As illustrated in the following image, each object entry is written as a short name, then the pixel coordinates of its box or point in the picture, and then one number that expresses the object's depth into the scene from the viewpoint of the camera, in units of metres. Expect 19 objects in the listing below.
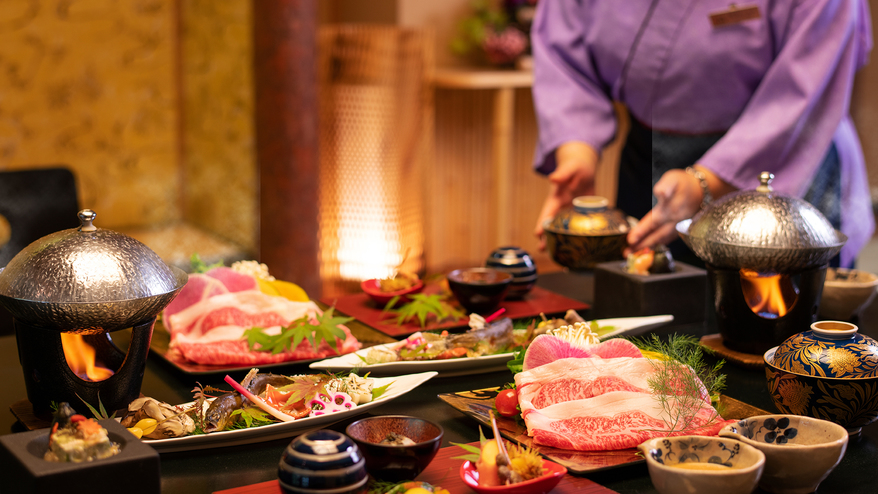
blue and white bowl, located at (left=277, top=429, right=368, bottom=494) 0.81
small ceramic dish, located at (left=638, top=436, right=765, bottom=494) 0.85
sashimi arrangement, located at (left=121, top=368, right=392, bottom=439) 1.04
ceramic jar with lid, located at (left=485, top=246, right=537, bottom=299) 1.76
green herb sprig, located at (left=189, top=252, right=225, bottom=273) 1.72
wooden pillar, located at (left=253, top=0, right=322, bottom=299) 3.33
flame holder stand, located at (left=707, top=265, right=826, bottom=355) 1.40
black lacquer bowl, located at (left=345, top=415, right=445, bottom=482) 0.88
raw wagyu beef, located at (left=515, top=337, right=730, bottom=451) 1.02
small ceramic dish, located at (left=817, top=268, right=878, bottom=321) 1.66
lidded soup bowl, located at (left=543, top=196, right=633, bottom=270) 1.85
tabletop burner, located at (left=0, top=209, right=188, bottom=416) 1.05
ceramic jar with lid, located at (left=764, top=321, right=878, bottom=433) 1.06
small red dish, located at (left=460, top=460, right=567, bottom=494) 0.86
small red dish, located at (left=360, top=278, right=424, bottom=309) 1.70
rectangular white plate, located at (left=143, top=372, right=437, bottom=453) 1.02
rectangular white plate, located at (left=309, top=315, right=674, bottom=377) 1.28
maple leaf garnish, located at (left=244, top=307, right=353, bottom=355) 1.36
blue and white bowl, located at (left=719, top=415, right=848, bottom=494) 0.91
